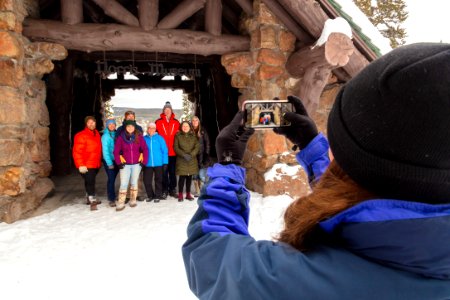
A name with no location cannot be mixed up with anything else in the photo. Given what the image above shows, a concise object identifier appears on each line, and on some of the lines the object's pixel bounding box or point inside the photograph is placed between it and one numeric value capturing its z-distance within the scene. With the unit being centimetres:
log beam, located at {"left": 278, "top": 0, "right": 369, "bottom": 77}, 448
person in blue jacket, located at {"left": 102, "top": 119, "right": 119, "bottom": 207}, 496
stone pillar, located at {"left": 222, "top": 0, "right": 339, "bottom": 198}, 491
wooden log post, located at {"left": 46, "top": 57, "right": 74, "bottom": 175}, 691
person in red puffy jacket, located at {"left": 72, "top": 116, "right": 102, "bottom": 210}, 483
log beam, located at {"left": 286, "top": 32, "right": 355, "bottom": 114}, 426
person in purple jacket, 485
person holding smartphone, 57
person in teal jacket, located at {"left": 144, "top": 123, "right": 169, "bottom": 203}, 515
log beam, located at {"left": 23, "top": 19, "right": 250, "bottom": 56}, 448
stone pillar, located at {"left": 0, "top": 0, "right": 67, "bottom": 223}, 403
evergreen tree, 1748
